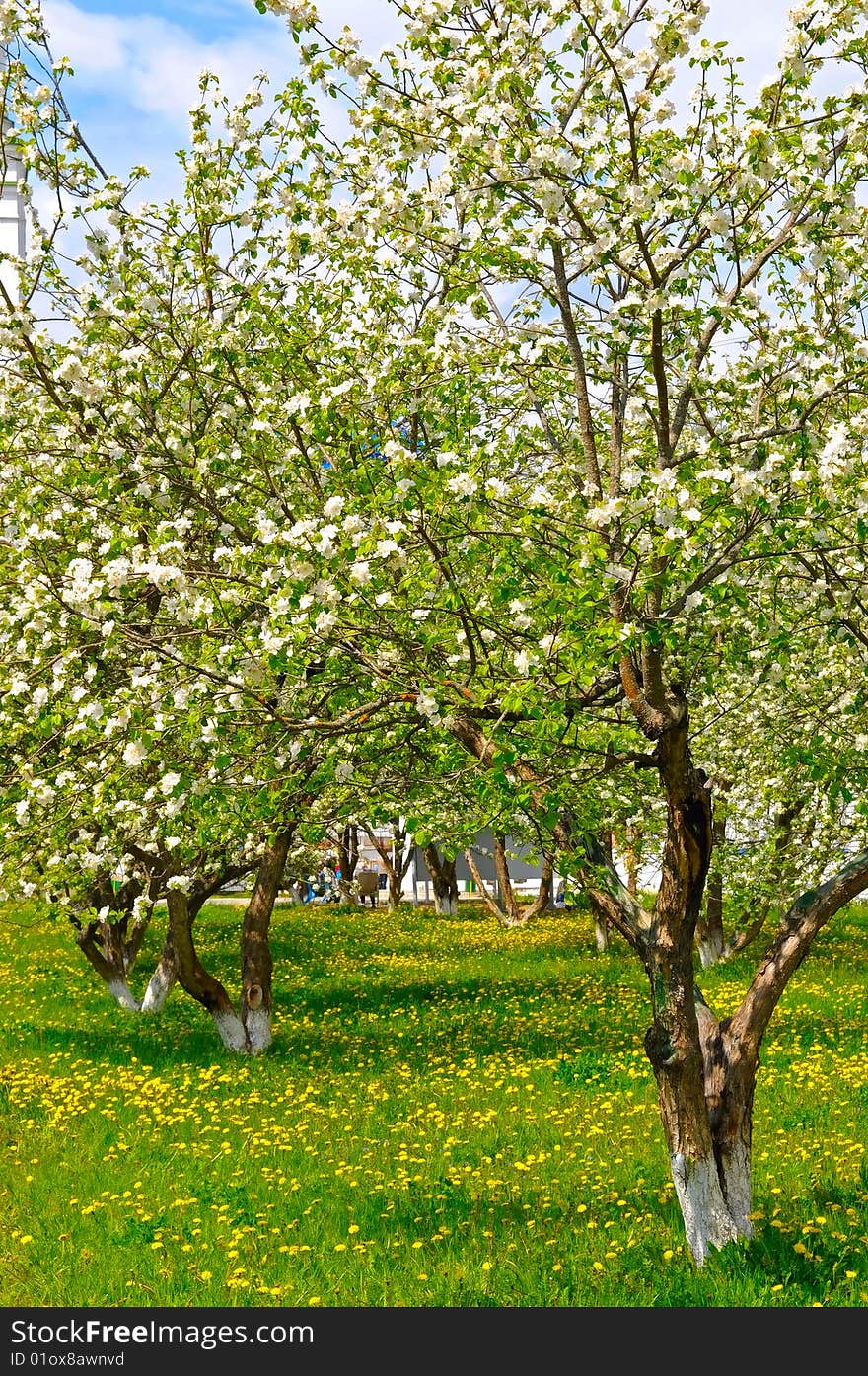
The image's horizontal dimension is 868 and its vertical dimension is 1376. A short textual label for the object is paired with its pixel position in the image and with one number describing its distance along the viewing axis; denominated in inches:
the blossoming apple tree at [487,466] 248.7
